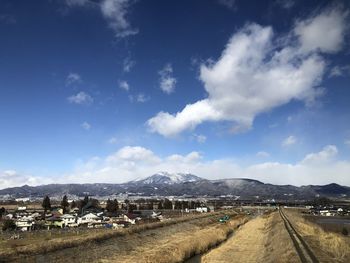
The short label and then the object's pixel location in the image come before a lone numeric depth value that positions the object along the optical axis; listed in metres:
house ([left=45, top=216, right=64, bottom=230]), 102.62
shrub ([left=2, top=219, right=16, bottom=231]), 87.61
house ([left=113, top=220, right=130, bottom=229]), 89.09
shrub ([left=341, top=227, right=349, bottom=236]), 74.94
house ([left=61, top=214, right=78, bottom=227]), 104.59
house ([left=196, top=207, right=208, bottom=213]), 176.50
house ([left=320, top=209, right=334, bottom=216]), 168.64
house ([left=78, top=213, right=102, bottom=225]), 111.18
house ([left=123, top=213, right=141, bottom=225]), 102.45
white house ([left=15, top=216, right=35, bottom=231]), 93.31
